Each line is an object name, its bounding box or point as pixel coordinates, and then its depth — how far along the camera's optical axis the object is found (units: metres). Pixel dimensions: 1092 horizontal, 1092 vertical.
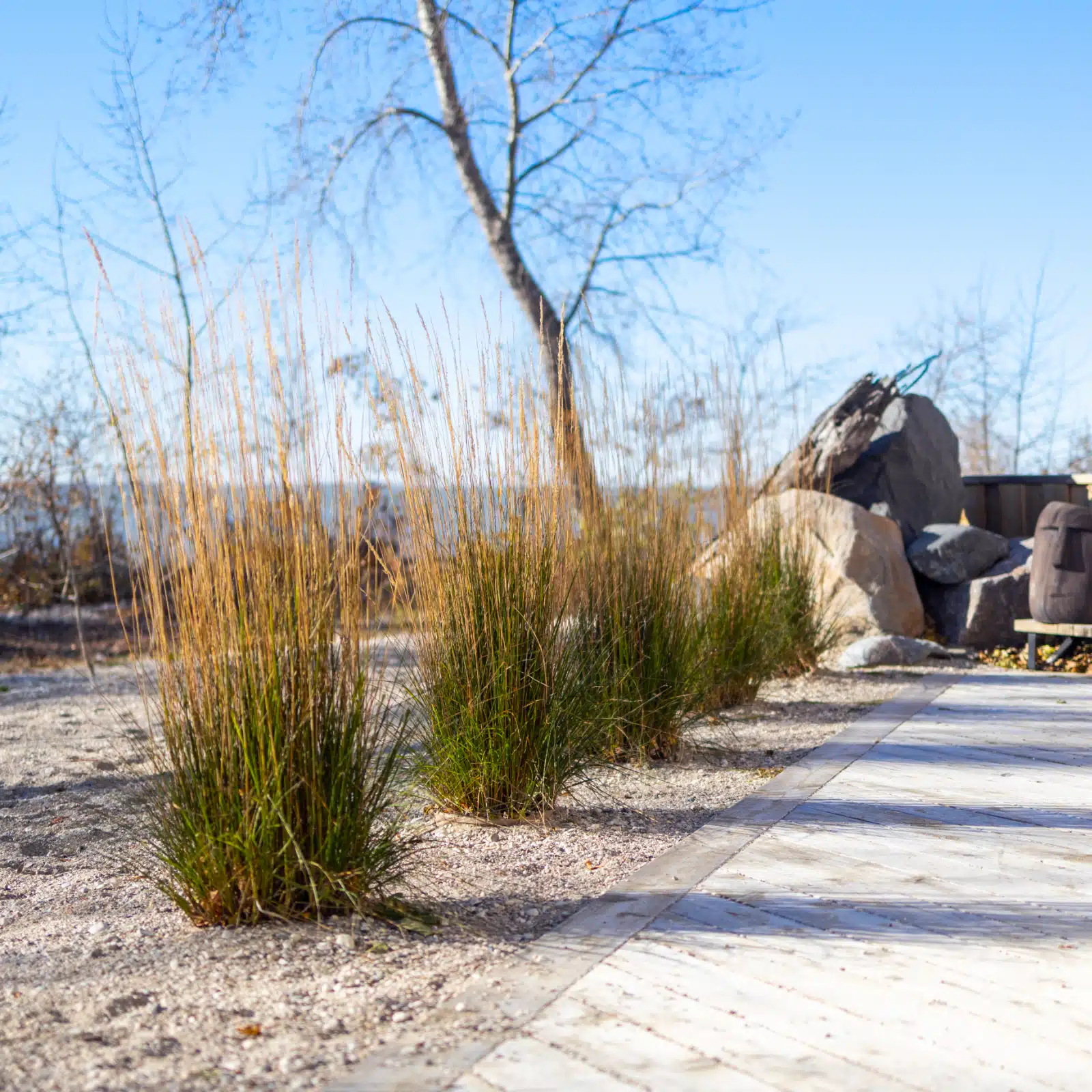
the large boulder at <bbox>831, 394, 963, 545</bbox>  6.77
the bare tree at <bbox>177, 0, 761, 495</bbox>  7.73
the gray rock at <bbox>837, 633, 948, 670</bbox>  5.35
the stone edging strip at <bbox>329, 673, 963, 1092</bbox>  1.31
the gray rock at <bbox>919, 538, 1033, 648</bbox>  5.98
